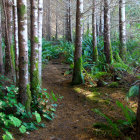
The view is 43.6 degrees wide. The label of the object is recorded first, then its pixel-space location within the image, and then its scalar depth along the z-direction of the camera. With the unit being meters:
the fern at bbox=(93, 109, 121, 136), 3.42
